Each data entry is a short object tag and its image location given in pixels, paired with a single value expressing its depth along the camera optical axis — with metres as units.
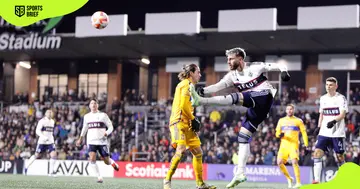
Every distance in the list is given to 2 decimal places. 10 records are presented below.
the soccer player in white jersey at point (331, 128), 16.05
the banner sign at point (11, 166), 32.42
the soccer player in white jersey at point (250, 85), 12.71
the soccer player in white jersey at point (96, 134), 19.61
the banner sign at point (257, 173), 27.16
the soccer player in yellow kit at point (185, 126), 12.98
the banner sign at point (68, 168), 30.33
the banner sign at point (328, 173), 26.03
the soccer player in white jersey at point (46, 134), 23.92
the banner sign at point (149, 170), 28.67
